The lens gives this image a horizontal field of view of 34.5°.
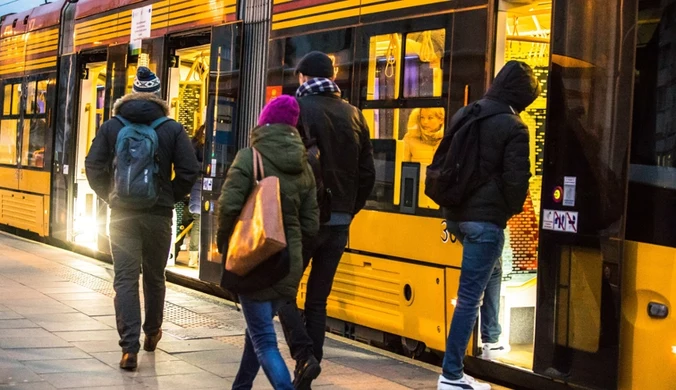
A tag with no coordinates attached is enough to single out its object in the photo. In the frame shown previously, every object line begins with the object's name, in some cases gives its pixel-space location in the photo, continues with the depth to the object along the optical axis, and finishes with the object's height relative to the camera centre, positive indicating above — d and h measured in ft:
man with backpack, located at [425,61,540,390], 18.52 -0.11
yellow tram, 17.51 +0.44
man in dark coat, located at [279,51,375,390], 18.48 +0.03
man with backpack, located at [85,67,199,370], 20.94 -0.53
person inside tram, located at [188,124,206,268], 36.81 -2.19
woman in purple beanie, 15.66 -0.58
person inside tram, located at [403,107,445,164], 22.26 +0.79
